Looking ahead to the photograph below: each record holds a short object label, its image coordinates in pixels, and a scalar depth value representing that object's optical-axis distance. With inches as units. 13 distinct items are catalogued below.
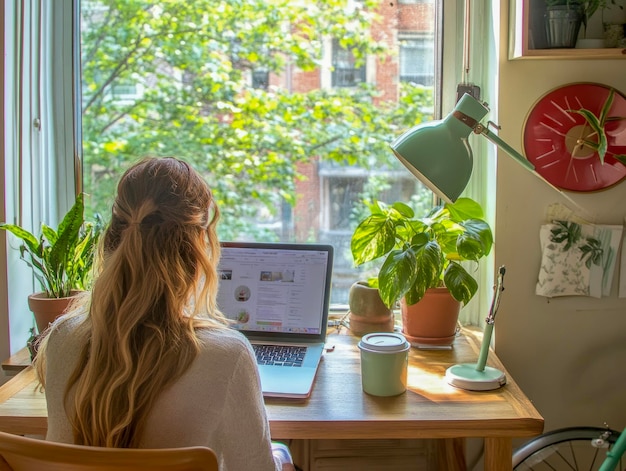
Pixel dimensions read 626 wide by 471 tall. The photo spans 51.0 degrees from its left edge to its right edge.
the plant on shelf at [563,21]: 60.2
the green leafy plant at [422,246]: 59.1
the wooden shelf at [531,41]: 59.0
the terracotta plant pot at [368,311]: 67.0
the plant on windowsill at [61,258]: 60.7
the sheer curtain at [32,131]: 64.4
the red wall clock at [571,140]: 62.8
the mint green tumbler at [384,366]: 51.8
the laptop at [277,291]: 64.1
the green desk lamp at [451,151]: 52.7
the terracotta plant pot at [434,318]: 63.6
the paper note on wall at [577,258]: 64.2
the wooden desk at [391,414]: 47.8
